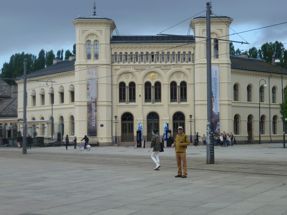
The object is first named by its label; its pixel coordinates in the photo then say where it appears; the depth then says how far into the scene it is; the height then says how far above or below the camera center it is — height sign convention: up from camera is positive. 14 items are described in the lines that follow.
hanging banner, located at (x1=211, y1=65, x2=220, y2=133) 71.05 +5.16
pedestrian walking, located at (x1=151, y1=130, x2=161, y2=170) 23.61 -0.51
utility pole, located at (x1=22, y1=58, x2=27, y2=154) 45.17 -0.10
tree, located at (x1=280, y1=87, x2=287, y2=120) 59.28 +2.79
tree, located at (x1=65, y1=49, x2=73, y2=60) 112.11 +17.59
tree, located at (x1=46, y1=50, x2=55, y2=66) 117.66 +17.50
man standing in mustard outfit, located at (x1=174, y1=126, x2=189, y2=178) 19.83 -0.52
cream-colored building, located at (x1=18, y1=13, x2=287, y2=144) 71.25 +7.13
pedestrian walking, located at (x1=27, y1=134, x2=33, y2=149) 62.71 -0.62
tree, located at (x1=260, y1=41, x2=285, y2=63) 104.50 +16.28
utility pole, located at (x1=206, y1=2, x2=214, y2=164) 27.58 +1.34
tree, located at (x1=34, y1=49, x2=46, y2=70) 119.44 +16.83
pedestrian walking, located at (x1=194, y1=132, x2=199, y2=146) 65.14 -0.74
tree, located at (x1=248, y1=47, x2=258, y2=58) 106.12 +16.21
